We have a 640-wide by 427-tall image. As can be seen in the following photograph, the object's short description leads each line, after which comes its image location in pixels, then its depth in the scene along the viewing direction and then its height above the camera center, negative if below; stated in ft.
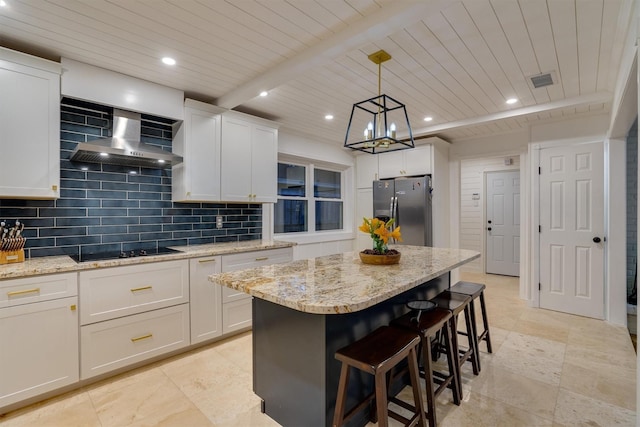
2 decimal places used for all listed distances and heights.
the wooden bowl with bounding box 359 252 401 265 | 7.10 -1.08
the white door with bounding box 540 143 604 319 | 11.62 -0.66
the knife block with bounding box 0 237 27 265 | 7.02 -0.87
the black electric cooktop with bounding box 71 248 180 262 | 7.93 -1.17
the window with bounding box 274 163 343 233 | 14.85 +0.69
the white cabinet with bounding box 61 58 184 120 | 7.77 +3.40
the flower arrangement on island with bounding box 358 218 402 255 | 7.07 -0.50
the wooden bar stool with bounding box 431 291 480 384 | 7.12 -2.44
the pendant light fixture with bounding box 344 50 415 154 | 7.09 +1.96
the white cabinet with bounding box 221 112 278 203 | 10.77 +2.00
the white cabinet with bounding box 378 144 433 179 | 14.81 +2.56
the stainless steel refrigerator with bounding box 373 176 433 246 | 14.35 +0.33
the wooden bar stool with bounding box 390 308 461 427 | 5.81 -2.64
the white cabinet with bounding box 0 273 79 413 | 6.31 -2.80
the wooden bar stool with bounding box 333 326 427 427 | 4.53 -2.25
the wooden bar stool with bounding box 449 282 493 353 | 8.15 -2.15
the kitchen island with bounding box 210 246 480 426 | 4.73 -2.05
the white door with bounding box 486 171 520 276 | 18.79 -0.63
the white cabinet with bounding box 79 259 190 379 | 7.32 -2.63
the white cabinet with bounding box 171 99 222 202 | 9.79 +1.94
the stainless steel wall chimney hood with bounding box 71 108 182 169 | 7.83 +1.66
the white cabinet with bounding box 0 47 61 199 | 6.89 +2.03
